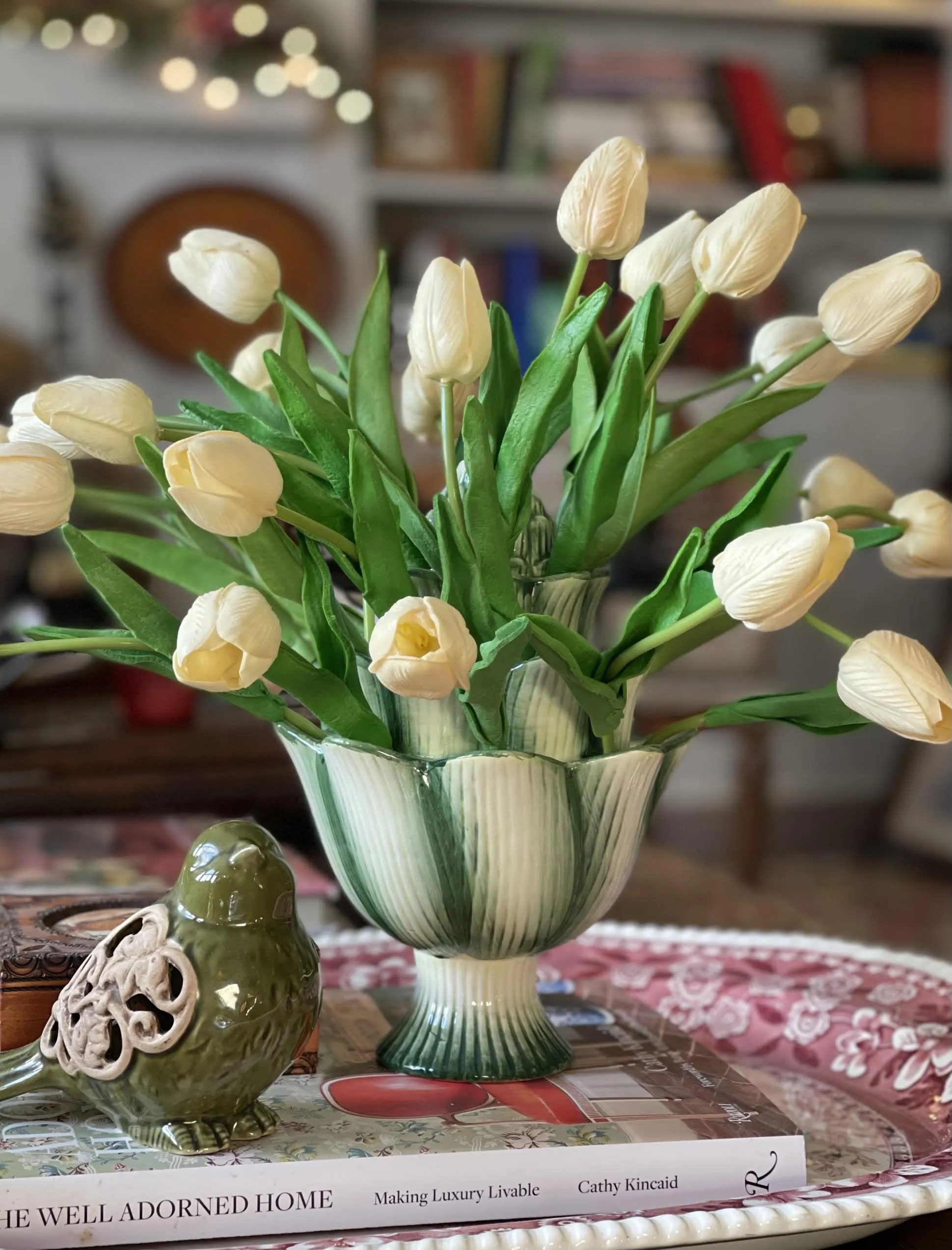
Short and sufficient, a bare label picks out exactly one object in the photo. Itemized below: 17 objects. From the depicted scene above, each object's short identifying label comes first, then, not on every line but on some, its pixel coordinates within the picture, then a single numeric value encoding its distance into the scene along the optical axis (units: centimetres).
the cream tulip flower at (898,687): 51
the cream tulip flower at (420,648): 46
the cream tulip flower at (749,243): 55
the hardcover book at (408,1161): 49
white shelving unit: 288
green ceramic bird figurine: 50
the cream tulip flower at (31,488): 52
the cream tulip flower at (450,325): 50
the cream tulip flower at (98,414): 53
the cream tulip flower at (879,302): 56
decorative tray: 49
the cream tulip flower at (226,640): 48
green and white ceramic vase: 56
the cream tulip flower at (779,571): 47
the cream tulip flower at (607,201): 54
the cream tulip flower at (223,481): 47
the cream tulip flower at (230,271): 62
